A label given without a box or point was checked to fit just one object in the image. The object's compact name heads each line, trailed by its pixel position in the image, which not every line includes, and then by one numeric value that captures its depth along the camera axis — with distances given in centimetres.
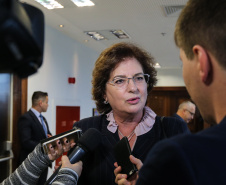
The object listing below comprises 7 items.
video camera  46
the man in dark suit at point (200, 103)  59
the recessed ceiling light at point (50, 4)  453
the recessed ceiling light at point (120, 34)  619
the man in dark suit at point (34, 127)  445
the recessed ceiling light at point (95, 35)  633
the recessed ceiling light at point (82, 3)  446
